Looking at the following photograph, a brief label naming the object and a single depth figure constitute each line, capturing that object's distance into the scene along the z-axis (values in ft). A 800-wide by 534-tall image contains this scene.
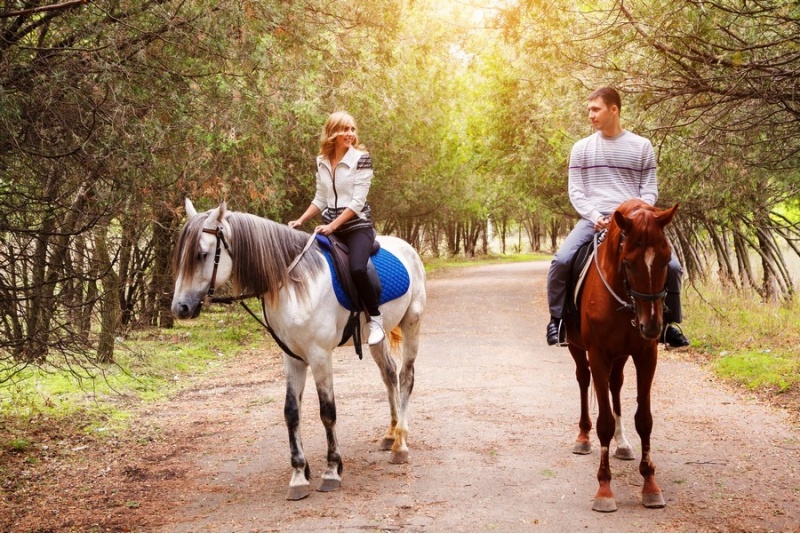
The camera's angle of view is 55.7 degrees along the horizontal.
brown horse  17.08
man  20.57
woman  21.21
